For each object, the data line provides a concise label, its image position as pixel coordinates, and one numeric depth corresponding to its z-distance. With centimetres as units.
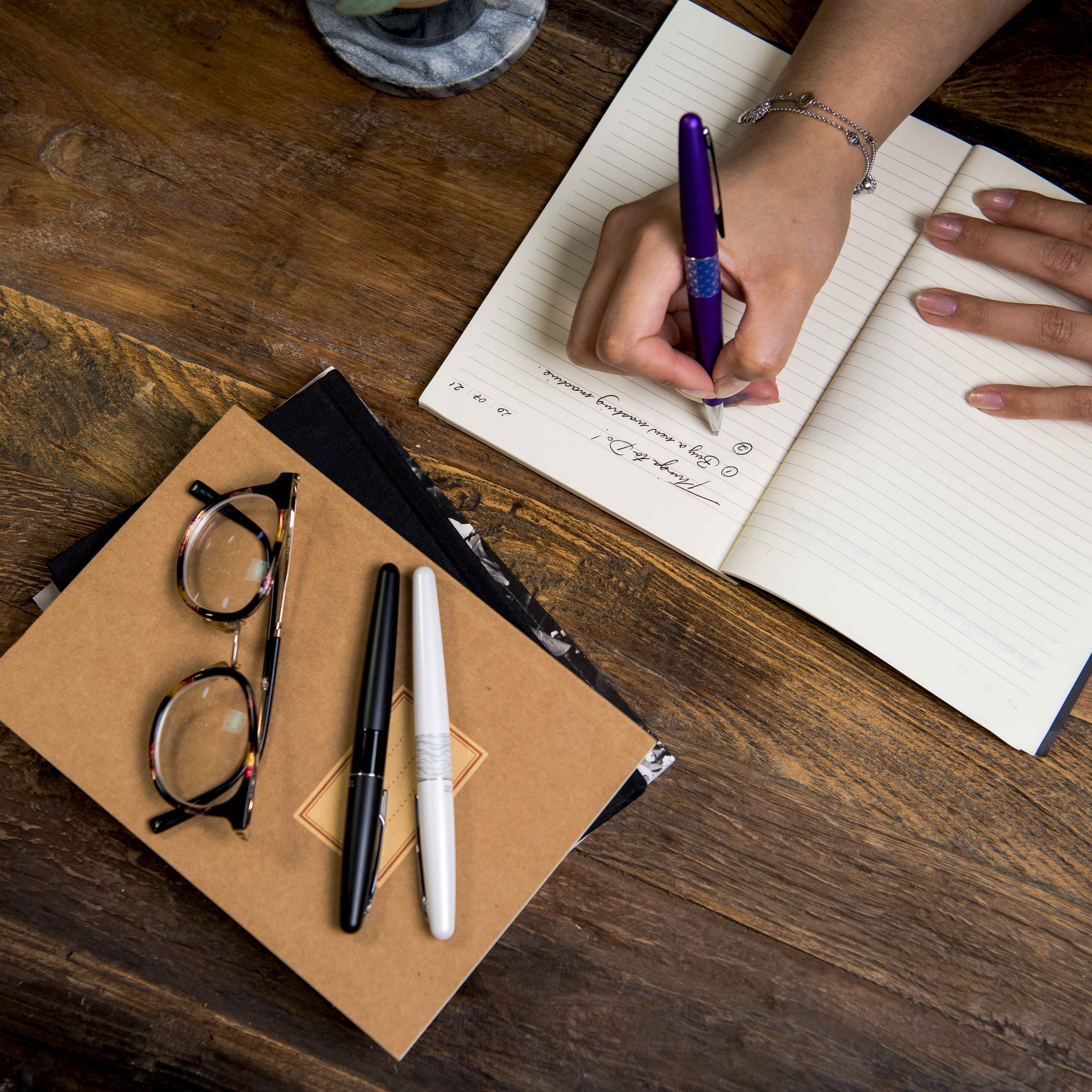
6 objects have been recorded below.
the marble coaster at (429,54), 71
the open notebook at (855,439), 64
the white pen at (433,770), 56
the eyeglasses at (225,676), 58
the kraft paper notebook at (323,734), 57
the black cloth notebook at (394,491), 66
